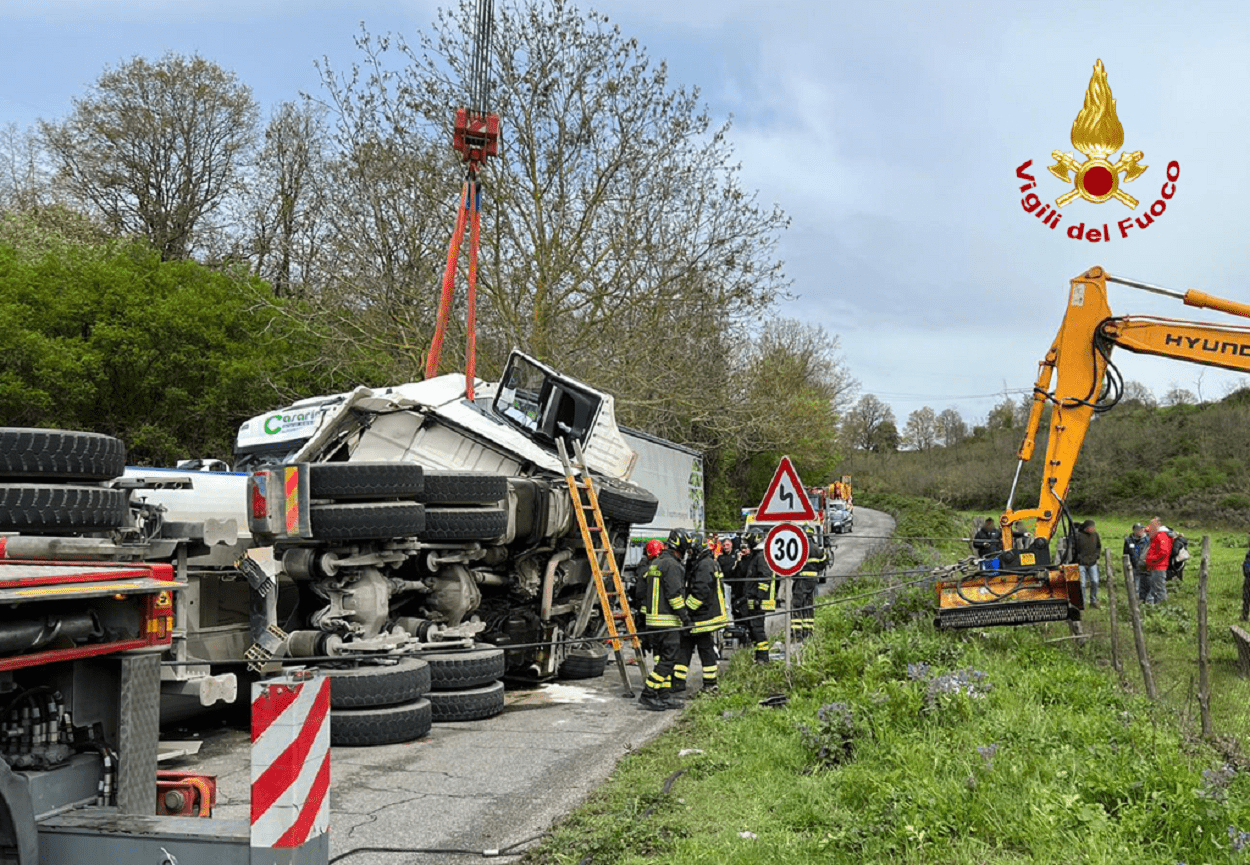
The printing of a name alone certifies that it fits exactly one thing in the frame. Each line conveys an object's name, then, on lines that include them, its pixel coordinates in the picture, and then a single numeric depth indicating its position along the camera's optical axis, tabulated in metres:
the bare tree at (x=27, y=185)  31.41
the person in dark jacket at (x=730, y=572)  16.12
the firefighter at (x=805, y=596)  13.11
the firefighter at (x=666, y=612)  10.13
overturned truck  8.20
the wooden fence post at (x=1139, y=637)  8.97
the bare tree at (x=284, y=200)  33.28
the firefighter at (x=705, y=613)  10.50
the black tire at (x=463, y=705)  8.98
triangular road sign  10.55
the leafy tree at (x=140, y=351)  22.05
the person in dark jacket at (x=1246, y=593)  17.19
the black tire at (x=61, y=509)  5.44
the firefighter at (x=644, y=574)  10.78
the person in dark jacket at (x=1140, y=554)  18.82
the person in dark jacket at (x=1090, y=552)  18.47
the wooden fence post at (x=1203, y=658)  7.97
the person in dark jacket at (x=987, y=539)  17.36
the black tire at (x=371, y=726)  7.86
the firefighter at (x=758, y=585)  15.20
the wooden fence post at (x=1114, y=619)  10.79
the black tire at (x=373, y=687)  7.87
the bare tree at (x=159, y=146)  31.70
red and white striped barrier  3.43
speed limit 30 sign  10.46
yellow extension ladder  10.96
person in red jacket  17.92
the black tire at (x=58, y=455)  5.60
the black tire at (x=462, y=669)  9.00
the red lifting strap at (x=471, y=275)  16.11
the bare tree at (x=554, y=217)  22.28
